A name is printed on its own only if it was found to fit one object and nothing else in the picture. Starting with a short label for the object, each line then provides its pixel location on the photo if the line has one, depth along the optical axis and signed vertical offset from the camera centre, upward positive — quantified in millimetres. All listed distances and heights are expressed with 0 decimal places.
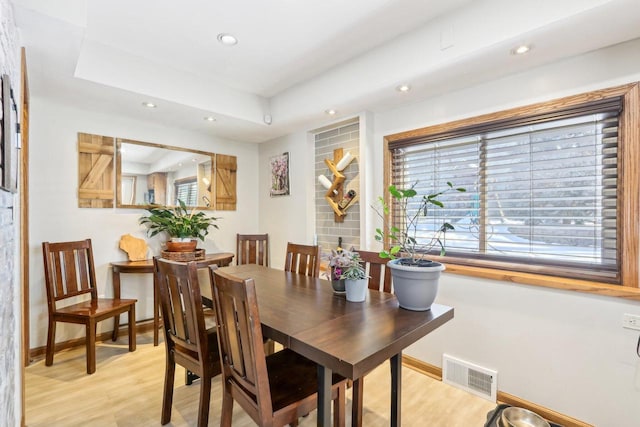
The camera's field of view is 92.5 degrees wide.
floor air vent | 2146 -1200
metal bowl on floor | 1712 -1169
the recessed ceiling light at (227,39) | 2279 +1317
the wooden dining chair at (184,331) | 1630 -674
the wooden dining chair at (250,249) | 3900 -467
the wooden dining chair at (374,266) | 2115 -372
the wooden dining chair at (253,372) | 1228 -777
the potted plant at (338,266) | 1751 -306
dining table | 1123 -501
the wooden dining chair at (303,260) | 2475 -396
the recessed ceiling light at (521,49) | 1803 +986
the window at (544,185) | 1779 +197
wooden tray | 3121 -449
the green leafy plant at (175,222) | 3242 -104
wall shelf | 3229 +258
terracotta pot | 3182 -353
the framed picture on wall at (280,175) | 3898 +497
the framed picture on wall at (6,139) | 1051 +263
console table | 2932 -567
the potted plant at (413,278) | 1499 -320
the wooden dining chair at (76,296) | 2492 -743
